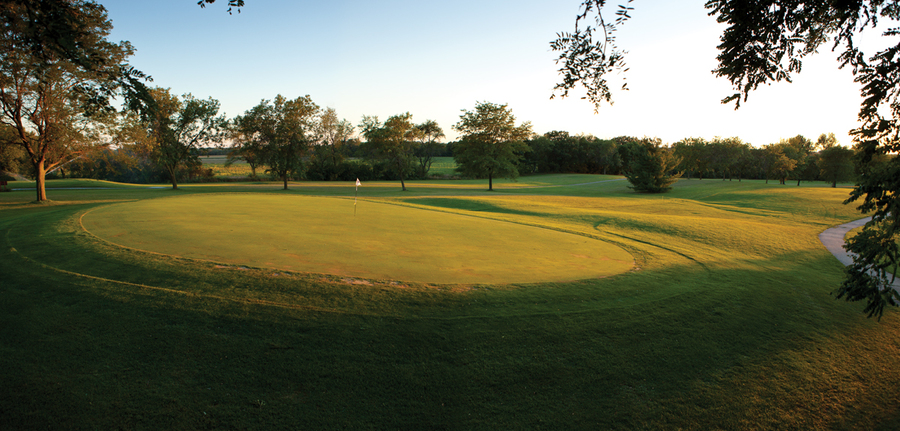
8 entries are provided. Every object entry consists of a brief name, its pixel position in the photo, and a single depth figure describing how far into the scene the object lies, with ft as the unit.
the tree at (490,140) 158.30
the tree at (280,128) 134.92
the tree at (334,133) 251.80
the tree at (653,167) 151.64
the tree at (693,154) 206.69
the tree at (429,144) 297.53
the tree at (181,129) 124.26
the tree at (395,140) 154.61
